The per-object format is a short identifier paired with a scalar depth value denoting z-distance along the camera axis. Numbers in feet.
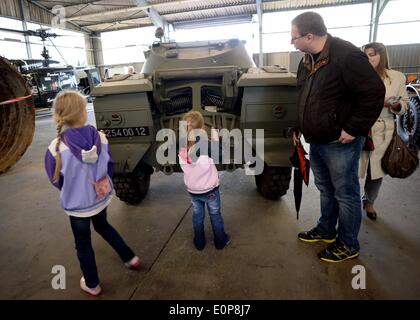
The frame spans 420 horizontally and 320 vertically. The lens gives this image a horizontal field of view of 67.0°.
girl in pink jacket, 8.18
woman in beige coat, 8.75
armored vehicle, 9.98
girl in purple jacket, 6.24
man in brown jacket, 6.51
